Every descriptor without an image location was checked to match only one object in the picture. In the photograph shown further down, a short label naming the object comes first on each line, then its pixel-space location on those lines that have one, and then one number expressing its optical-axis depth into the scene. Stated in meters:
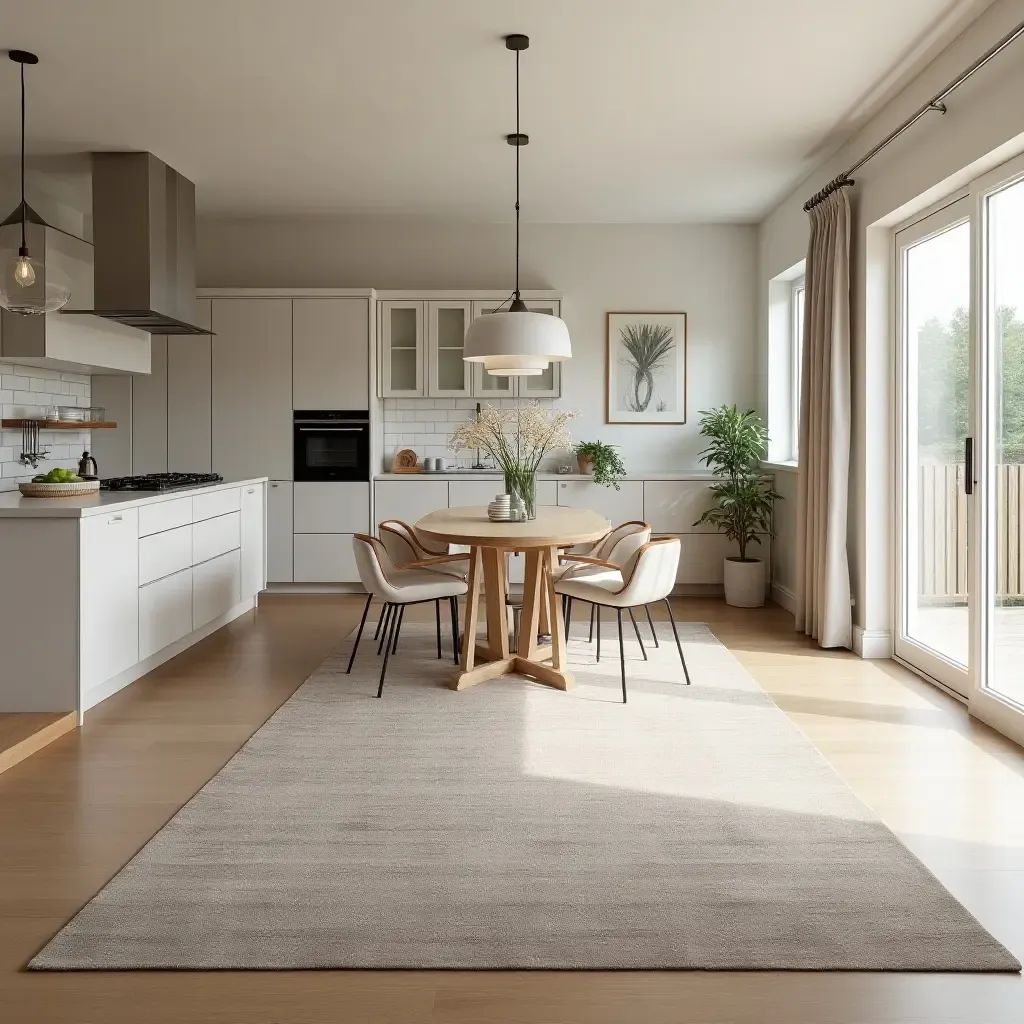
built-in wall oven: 6.97
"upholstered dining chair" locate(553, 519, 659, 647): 4.60
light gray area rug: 2.13
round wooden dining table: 4.12
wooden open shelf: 5.54
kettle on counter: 5.46
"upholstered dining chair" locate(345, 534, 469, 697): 4.32
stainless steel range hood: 5.27
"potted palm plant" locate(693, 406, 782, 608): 6.67
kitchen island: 3.80
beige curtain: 5.12
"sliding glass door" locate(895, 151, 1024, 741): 3.77
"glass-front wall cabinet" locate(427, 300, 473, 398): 7.11
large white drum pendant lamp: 4.34
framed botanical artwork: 7.43
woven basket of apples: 4.53
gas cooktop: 5.03
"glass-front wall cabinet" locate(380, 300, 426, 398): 7.11
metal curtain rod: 3.34
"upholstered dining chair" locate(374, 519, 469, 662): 4.77
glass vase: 4.73
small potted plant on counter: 6.95
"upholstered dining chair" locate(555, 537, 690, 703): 4.12
